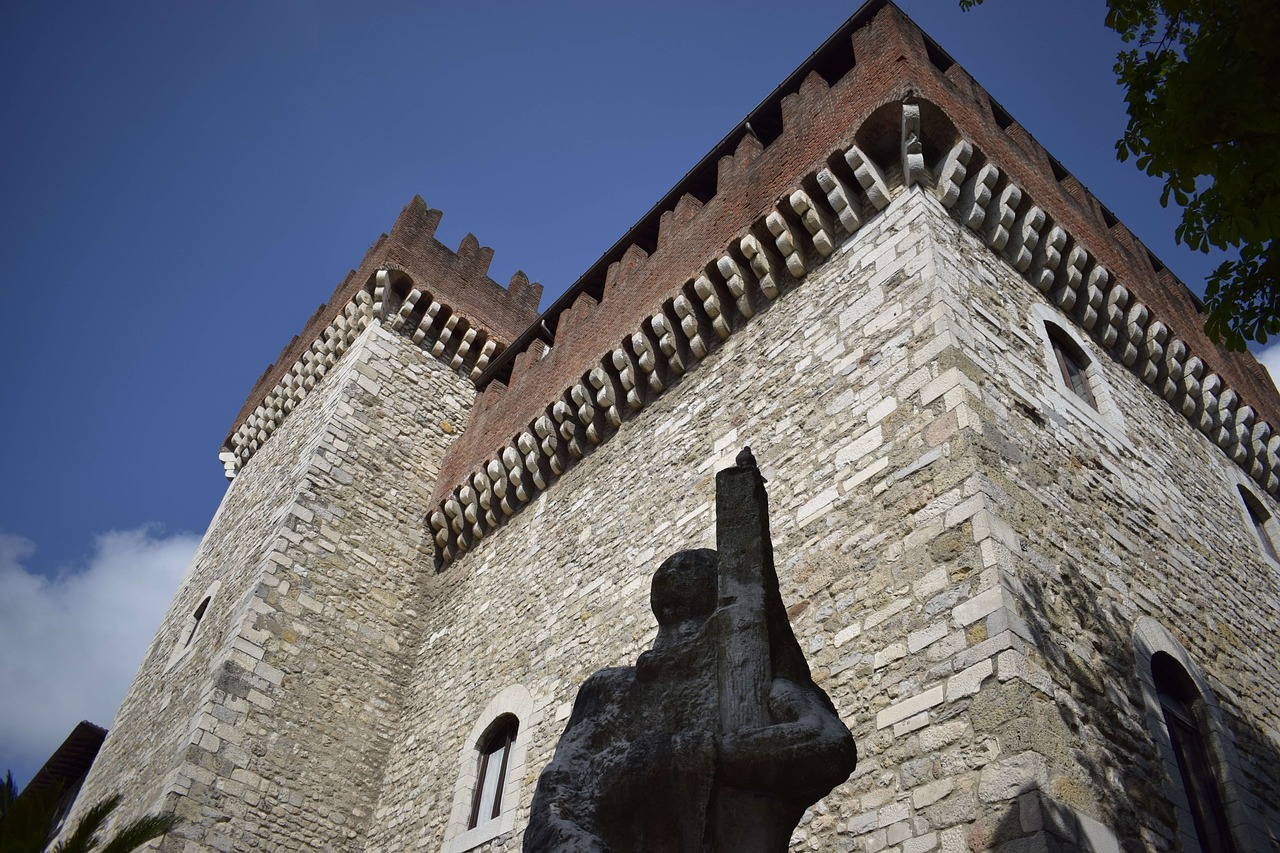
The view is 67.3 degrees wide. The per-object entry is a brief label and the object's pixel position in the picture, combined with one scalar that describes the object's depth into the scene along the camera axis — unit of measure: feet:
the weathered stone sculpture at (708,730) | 8.50
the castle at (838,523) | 18.15
